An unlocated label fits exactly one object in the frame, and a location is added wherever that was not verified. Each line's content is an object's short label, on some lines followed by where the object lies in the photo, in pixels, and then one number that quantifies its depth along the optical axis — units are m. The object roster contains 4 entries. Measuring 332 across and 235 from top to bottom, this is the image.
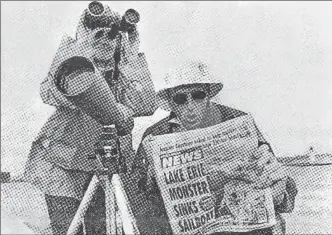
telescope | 2.80
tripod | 3.09
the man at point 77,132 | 3.59
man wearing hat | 3.48
